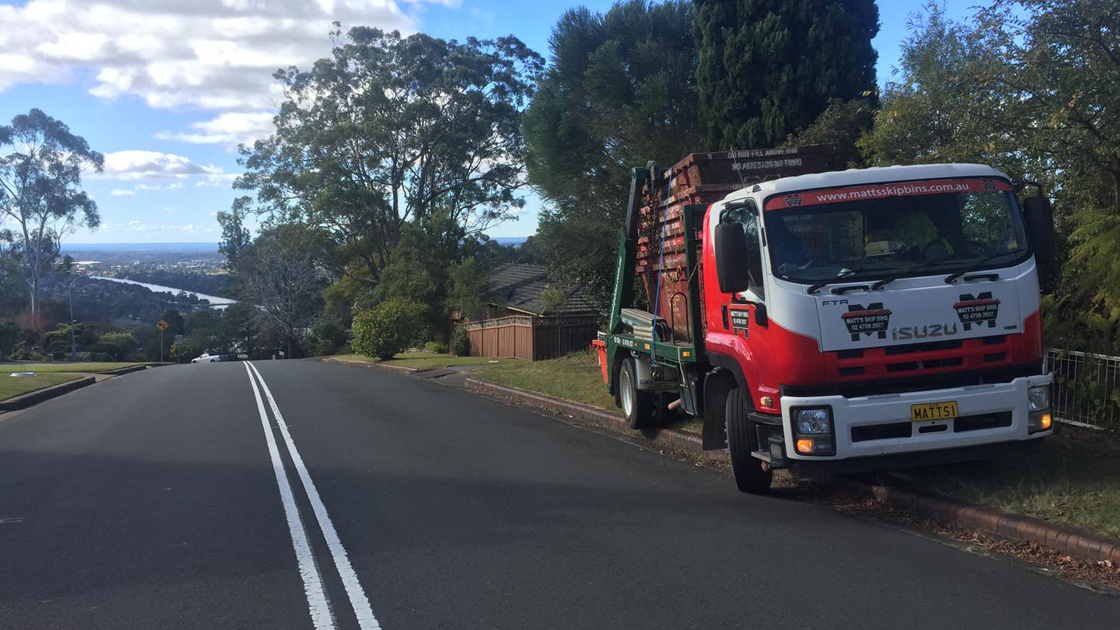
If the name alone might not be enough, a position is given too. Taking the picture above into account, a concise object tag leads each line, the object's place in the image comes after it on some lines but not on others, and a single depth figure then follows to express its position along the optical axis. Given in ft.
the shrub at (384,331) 107.96
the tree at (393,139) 152.46
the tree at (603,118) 59.36
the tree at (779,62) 51.37
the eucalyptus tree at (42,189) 182.80
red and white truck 22.38
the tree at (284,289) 186.80
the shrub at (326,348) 187.73
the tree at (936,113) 32.21
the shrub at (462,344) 123.54
